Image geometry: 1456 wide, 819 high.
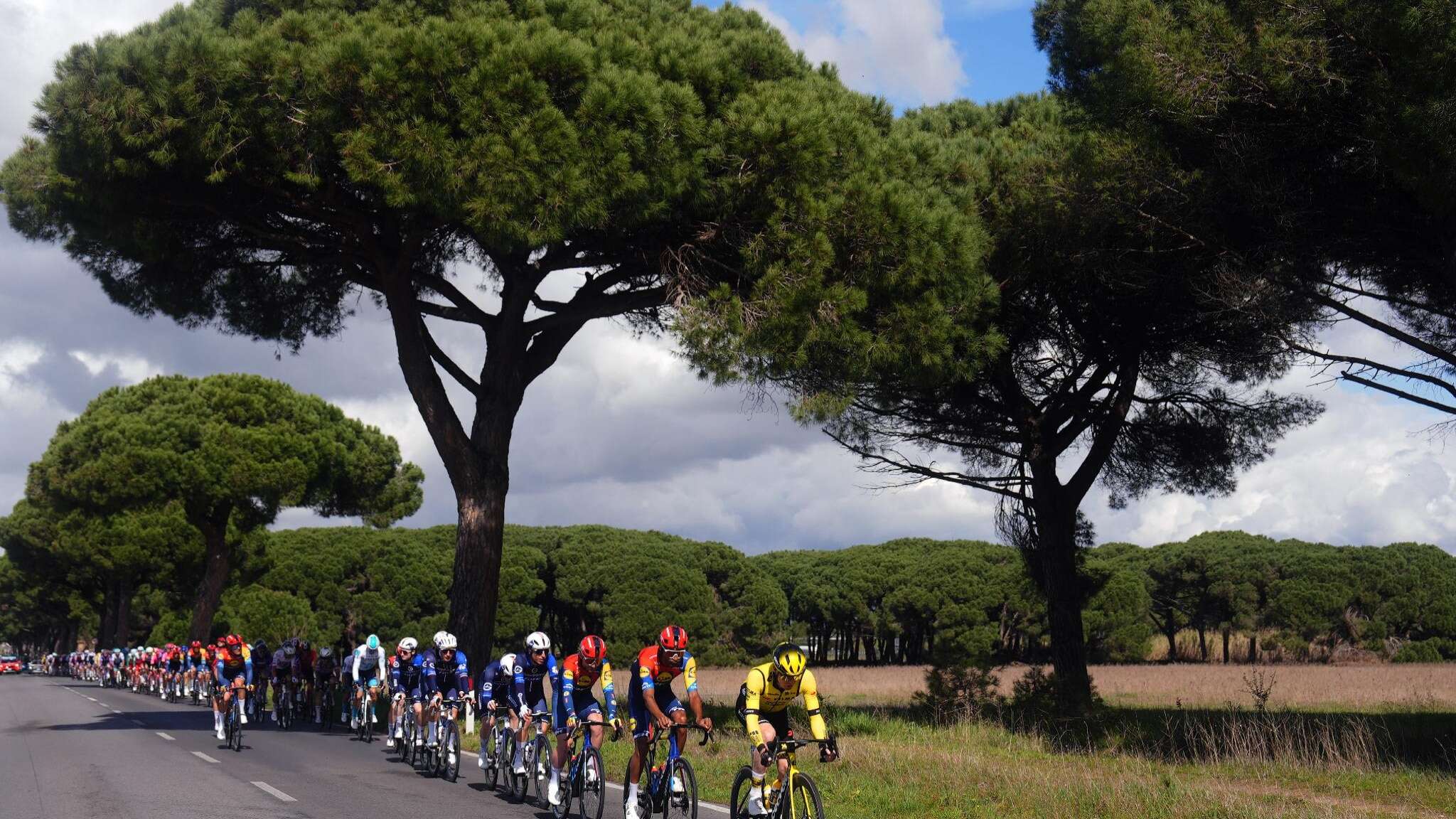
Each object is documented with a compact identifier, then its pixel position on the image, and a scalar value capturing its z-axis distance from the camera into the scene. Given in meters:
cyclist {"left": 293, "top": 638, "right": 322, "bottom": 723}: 24.56
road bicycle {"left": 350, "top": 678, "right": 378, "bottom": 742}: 19.17
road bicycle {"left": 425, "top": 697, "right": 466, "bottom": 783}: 13.98
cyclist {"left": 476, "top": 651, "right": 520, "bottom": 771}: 12.38
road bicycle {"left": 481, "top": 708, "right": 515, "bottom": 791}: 12.46
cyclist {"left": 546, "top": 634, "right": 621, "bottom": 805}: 10.45
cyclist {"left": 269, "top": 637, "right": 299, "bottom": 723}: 23.77
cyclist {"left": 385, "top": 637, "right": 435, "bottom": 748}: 15.83
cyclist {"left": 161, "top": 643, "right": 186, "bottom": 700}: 36.50
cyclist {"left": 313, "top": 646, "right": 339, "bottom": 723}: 23.86
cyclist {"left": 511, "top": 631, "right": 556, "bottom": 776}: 11.46
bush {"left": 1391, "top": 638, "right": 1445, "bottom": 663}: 45.78
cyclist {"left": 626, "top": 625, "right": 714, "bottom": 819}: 9.16
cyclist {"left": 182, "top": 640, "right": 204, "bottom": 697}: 30.84
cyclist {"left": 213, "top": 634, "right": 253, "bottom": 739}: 17.83
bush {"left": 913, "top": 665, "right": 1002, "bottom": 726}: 19.45
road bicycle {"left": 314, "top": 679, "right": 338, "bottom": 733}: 22.99
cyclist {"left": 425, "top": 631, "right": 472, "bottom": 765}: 14.15
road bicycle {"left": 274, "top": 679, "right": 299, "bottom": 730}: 23.45
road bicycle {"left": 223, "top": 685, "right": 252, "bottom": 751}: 17.41
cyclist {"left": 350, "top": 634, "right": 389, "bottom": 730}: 18.67
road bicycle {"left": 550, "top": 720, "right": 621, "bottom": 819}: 10.09
